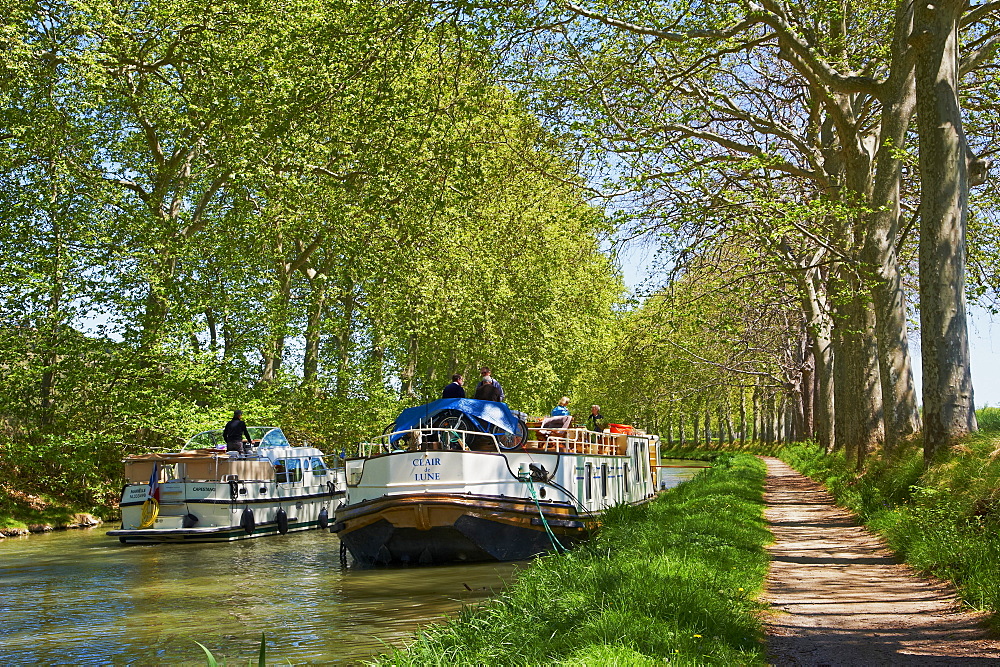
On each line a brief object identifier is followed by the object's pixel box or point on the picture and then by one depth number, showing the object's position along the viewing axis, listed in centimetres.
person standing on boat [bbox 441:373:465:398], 2119
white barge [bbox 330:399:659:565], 1917
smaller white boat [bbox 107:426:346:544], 2691
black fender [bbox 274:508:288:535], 2944
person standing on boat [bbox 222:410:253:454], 2884
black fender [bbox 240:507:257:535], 2767
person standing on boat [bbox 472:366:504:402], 2120
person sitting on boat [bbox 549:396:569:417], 2549
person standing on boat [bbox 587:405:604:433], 2789
